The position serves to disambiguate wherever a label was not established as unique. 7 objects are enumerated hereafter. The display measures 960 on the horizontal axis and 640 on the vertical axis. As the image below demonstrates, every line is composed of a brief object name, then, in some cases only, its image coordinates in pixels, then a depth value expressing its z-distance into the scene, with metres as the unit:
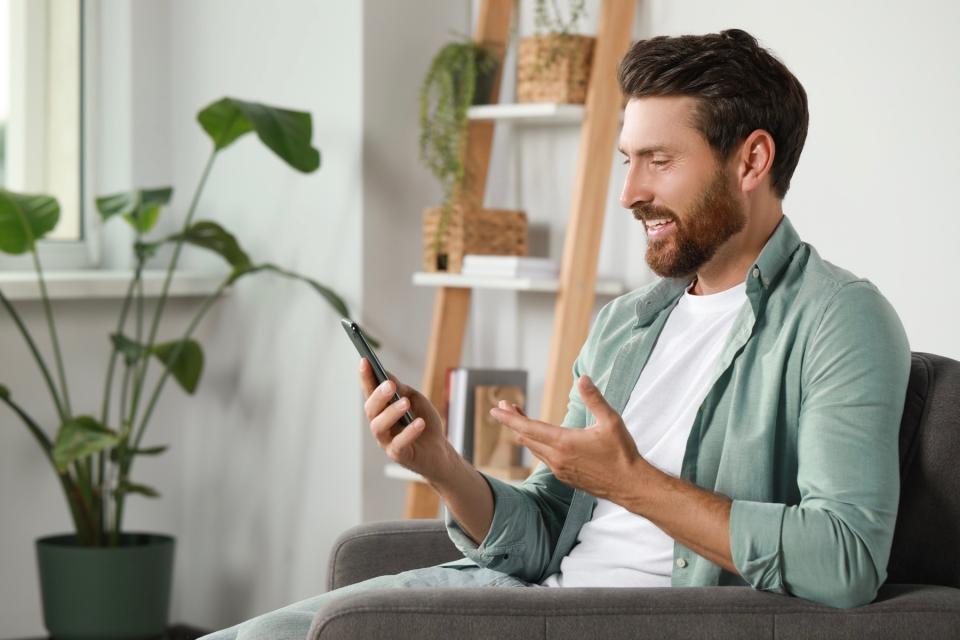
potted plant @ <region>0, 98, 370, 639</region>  3.00
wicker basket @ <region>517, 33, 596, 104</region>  2.95
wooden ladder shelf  2.94
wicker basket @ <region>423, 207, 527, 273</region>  3.10
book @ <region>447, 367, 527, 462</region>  3.05
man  1.45
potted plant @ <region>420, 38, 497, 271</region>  3.11
